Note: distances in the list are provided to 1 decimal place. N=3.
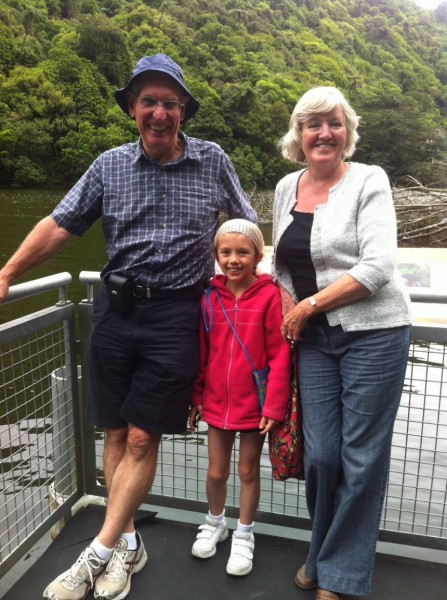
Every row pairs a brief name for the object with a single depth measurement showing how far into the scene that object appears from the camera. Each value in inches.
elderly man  79.6
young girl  80.0
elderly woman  70.6
